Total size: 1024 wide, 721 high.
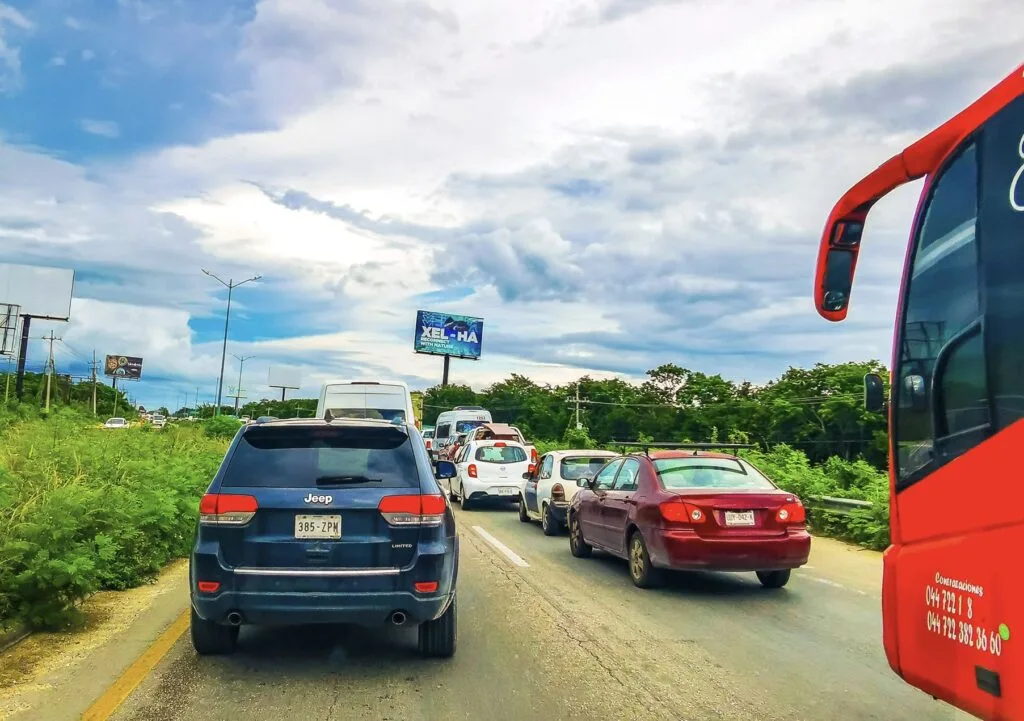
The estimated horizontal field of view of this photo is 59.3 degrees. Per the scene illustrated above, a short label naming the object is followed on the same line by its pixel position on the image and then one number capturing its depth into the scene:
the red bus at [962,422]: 3.39
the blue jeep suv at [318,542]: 5.96
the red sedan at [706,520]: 9.34
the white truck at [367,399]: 20.02
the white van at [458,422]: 46.66
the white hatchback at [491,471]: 21.02
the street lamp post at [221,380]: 58.13
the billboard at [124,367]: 103.68
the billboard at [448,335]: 86.25
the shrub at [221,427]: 37.82
